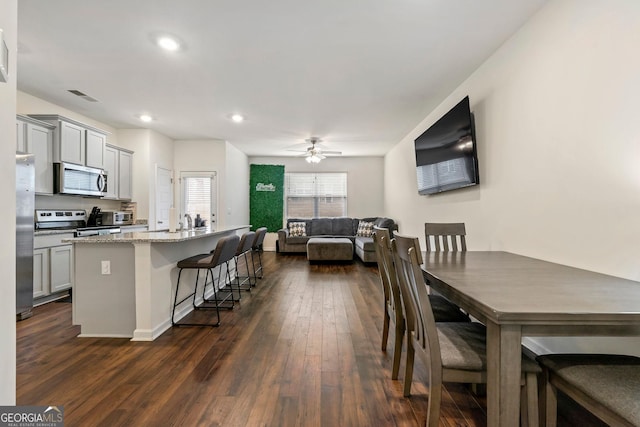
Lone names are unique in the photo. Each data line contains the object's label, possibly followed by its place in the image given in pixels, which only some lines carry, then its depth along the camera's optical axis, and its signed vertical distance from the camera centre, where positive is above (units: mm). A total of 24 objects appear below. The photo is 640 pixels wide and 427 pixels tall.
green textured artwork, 8195 +463
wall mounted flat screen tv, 3000 +715
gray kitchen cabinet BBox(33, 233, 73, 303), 3484 -628
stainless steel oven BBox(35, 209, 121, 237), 3789 -120
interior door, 5949 +393
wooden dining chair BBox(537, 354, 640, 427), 958 -611
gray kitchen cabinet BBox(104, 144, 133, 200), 4930 +729
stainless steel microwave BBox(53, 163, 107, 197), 3936 +486
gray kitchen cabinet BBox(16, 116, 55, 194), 3498 +847
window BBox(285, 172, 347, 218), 8336 +498
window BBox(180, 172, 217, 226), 6531 +411
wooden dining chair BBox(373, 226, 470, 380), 1922 -632
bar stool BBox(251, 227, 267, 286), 4331 -386
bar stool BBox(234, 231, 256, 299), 3725 -438
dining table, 1012 -347
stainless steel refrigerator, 3018 -230
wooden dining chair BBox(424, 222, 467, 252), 2668 -161
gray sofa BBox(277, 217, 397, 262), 6840 -431
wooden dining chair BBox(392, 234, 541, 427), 1217 -632
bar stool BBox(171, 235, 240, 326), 2916 -473
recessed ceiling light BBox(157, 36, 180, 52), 2621 +1546
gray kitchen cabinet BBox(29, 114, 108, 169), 3934 +1037
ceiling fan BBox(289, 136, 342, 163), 6221 +1459
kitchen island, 2623 -664
